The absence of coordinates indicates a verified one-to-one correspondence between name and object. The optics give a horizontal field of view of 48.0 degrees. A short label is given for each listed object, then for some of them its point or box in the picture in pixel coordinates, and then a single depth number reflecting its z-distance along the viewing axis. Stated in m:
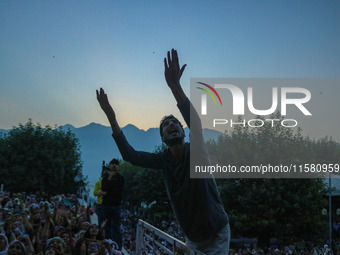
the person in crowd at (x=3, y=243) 6.40
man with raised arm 2.74
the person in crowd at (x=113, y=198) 6.72
